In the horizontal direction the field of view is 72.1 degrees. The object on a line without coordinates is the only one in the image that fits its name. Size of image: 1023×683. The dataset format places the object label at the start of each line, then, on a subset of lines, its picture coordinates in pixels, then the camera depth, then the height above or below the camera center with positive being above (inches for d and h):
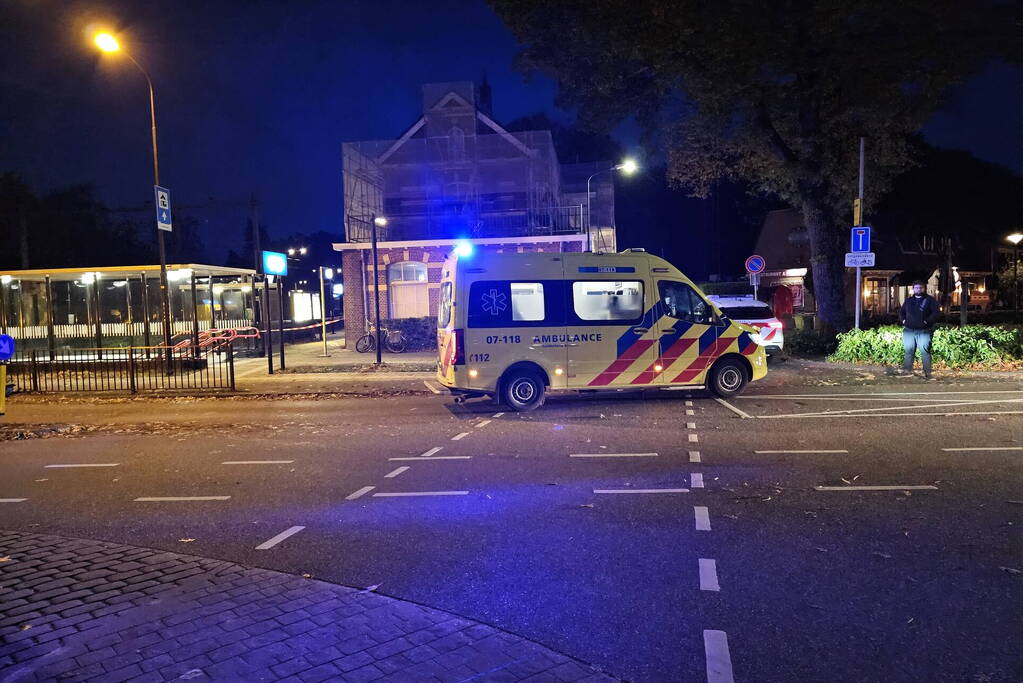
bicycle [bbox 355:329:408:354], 1000.9 -44.9
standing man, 554.3 -22.9
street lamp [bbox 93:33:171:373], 714.6 +51.1
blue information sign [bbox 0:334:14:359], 498.0 -16.2
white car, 705.6 -19.1
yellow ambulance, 468.4 -15.8
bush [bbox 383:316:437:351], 1018.1 -30.1
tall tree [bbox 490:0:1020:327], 634.8 +222.3
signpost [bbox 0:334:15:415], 498.3 -17.5
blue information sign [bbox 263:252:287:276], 731.4 +54.7
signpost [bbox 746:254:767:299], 821.2 +40.1
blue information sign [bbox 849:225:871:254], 704.4 +56.3
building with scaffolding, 1322.6 +255.6
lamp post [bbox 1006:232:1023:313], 1118.1 +52.0
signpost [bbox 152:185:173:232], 704.4 +111.7
